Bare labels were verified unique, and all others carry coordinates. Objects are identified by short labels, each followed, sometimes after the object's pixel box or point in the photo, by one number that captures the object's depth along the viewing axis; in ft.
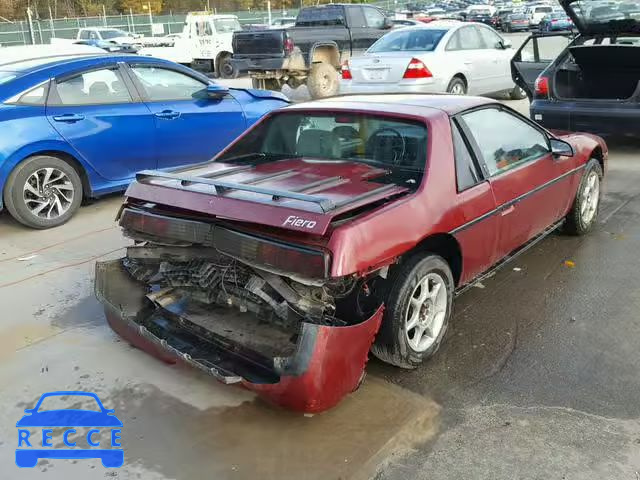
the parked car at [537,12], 122.83
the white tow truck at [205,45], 69.62
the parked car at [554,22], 96.27
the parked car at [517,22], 126.41
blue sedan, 19.58
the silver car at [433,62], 35.68
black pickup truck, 45.75
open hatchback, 26.40
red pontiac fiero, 9.74
